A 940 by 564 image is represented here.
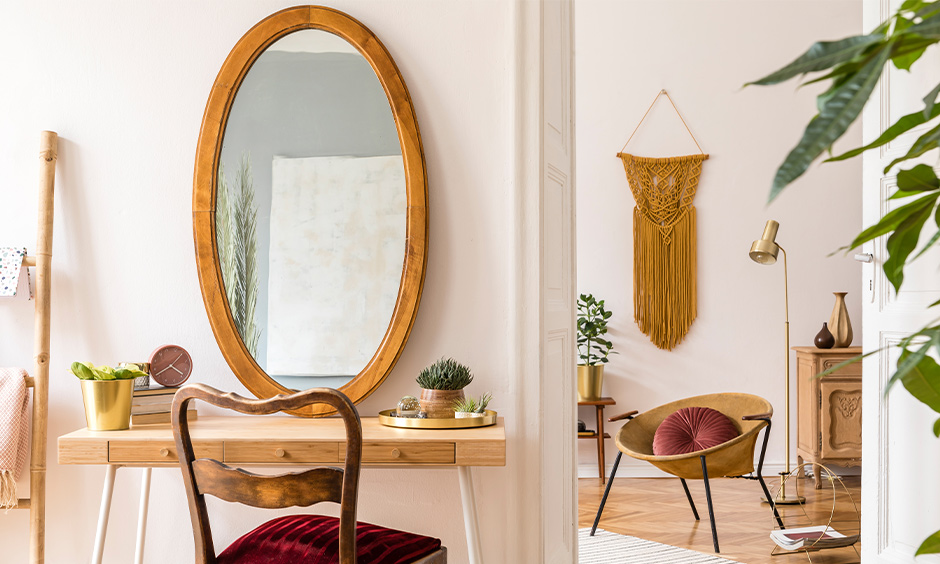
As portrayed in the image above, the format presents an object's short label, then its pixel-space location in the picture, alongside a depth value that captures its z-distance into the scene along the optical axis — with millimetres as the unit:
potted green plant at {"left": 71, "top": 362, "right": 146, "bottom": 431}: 2127
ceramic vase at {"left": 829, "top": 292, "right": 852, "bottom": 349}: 4586
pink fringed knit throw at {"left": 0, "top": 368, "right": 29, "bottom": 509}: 2285
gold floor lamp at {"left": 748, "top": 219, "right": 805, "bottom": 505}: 4355
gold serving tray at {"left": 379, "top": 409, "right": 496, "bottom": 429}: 2139
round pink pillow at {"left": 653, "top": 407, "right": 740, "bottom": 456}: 3596
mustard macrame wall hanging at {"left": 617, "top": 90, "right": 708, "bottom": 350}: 4945
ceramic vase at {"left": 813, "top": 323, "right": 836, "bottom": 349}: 4527
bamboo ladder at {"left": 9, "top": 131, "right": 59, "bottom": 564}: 2373
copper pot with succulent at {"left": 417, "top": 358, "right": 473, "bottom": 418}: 2168
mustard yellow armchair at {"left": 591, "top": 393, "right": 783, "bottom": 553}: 3346
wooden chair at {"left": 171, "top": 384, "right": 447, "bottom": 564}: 1538
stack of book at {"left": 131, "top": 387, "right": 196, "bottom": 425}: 2195
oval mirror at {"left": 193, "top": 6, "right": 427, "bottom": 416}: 2414
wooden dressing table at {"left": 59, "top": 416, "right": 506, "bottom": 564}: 2002
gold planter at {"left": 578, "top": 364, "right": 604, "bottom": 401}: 4691
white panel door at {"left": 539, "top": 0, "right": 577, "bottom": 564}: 2395
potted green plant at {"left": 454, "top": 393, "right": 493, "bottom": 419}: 2193
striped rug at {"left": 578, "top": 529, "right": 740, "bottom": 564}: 3211
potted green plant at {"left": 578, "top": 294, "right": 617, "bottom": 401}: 4695
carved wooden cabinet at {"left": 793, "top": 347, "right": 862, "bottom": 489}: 4379
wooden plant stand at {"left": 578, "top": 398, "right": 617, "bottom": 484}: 4680
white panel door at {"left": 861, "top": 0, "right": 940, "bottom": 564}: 2250
